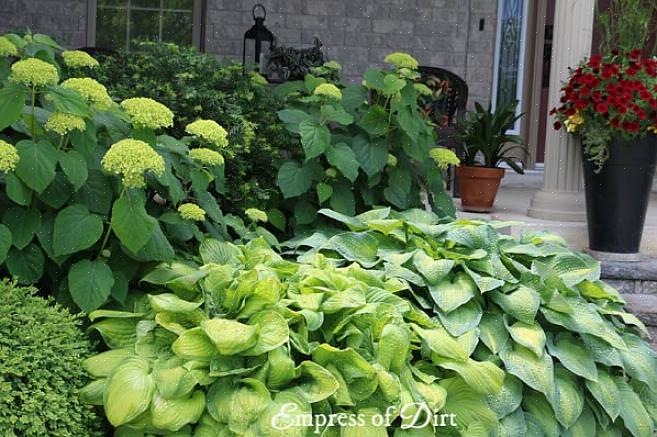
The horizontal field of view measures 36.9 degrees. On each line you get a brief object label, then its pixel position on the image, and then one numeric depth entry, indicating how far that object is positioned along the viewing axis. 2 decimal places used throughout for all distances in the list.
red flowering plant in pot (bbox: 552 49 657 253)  4.06
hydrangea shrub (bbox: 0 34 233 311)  2.43
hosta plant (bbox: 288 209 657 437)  2.80
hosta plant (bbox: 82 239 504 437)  2.38
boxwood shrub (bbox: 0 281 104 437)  2.20
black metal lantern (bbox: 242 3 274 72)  7.13
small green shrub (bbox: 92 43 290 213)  3.53
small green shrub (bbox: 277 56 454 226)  3.48
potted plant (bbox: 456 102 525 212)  5.15
